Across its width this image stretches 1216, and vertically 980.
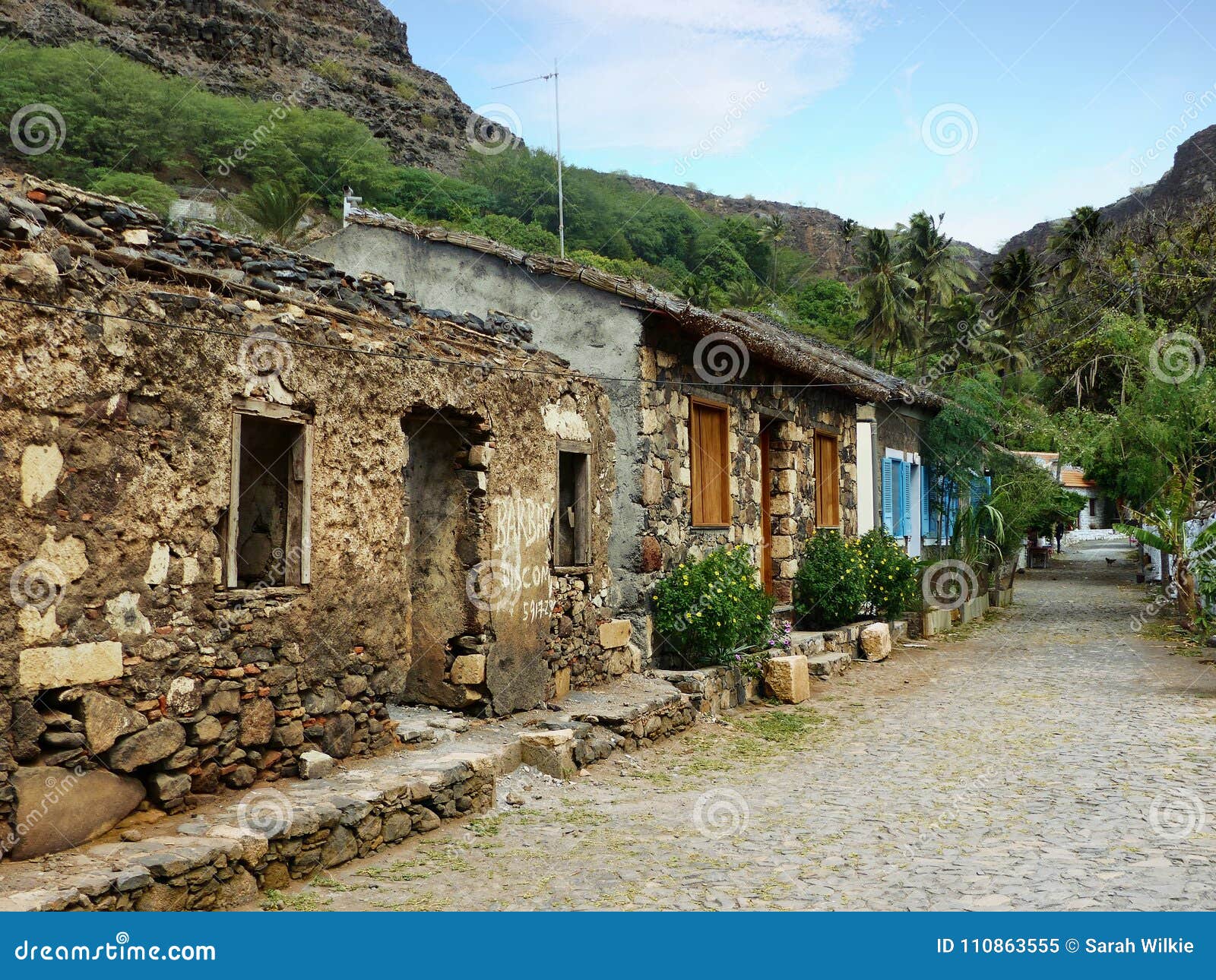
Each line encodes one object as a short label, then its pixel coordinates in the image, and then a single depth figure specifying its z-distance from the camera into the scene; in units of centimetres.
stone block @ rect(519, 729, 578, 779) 746
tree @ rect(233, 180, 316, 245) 2836
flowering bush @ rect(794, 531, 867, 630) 1373
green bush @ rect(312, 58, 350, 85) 5966
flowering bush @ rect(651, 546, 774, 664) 1012
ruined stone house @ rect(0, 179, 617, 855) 477
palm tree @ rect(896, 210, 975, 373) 4576
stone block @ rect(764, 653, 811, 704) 1093
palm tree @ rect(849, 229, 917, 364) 4197
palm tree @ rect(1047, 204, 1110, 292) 3488
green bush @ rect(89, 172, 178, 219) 3120
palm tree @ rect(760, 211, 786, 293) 6788
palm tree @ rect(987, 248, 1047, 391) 4319
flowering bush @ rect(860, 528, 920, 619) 1498
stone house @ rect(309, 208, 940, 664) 997
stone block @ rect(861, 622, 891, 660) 1383
